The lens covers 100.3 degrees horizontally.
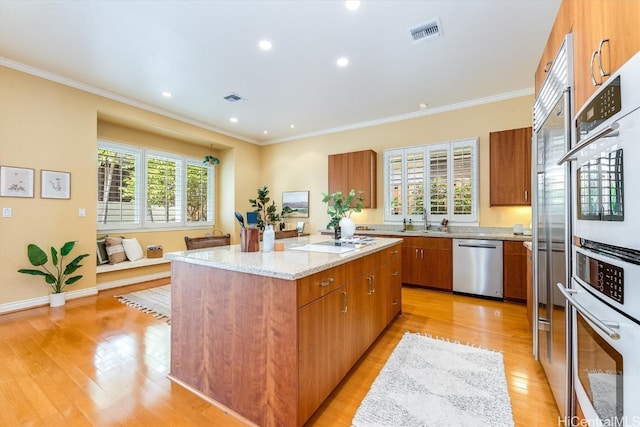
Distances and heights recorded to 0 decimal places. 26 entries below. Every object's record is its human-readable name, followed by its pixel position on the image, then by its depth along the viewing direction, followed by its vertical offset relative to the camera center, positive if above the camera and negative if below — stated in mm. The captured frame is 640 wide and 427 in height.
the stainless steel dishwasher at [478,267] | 3662 -742
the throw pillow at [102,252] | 4328 -619
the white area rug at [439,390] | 1545 -1180
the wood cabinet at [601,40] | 821 +624
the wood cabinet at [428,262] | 4008 -739
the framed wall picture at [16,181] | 3205 +406
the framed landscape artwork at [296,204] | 6102 +240
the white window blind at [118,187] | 4543 +495
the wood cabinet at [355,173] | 4996 +802
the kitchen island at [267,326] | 1396 -675
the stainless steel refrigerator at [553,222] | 1314 -46
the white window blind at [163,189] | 5152 +504
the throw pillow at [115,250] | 4434 -596
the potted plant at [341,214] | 2576 +5
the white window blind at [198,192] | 5848 +498
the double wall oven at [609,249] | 749 -119
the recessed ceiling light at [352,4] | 2262 +1801
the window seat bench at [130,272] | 4215 -992
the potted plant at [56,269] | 3258 -709
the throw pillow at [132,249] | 4652 -612
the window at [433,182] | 4320 +556
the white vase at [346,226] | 2684 -121
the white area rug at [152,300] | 3340 -1208
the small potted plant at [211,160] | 5911 +1226
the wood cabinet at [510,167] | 3756 +688
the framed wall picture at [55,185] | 3492 +402
